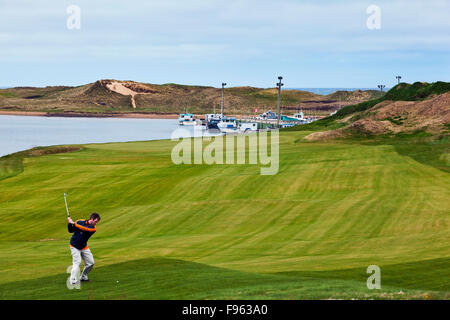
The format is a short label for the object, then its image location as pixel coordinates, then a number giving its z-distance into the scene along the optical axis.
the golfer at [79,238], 18.76
